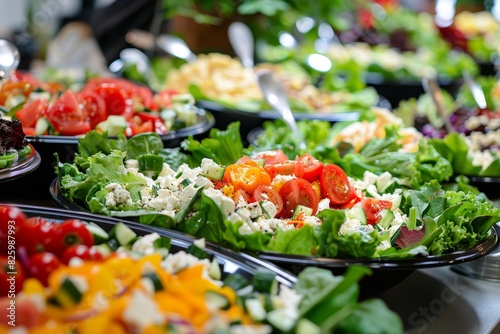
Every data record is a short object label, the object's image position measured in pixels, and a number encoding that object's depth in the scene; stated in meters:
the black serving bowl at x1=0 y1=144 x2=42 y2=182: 1.41
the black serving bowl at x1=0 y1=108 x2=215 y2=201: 1.76
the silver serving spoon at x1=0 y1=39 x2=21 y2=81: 2.06
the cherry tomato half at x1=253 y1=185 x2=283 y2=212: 1.49
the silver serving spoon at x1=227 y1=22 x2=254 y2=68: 3.27
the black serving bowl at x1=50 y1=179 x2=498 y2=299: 1.25
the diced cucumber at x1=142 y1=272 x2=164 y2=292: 0.89
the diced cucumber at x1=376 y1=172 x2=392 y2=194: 1.80
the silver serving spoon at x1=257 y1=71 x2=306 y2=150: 2.35
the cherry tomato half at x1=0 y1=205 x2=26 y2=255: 1.04
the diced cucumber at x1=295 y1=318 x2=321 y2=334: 0.87
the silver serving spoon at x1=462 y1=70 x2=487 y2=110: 2.97
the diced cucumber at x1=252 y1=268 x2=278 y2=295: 1.03
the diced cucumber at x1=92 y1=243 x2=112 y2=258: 1.02
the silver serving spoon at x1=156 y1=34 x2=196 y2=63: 3.30
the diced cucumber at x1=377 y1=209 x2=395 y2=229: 1.53
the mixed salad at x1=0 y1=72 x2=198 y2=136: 1.94
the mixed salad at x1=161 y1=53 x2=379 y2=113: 2.80
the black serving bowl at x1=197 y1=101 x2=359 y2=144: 2.54
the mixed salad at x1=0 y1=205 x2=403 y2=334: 0.82
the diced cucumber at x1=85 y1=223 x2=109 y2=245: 1.11
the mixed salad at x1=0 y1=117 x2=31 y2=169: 1.45
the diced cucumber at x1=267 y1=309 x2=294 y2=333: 0.91
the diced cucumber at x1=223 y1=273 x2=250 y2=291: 1.05
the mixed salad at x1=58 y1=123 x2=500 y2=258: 1.31
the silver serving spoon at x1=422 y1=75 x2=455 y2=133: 2.61
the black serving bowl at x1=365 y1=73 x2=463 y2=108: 3.49
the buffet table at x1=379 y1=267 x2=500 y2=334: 1.43
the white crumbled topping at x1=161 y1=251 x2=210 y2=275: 1.01
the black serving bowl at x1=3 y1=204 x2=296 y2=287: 1.10
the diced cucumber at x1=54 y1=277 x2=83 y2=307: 0.84
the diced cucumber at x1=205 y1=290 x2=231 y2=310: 0.92
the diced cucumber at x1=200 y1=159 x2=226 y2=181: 1.56
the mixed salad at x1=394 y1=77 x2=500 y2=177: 2.15
